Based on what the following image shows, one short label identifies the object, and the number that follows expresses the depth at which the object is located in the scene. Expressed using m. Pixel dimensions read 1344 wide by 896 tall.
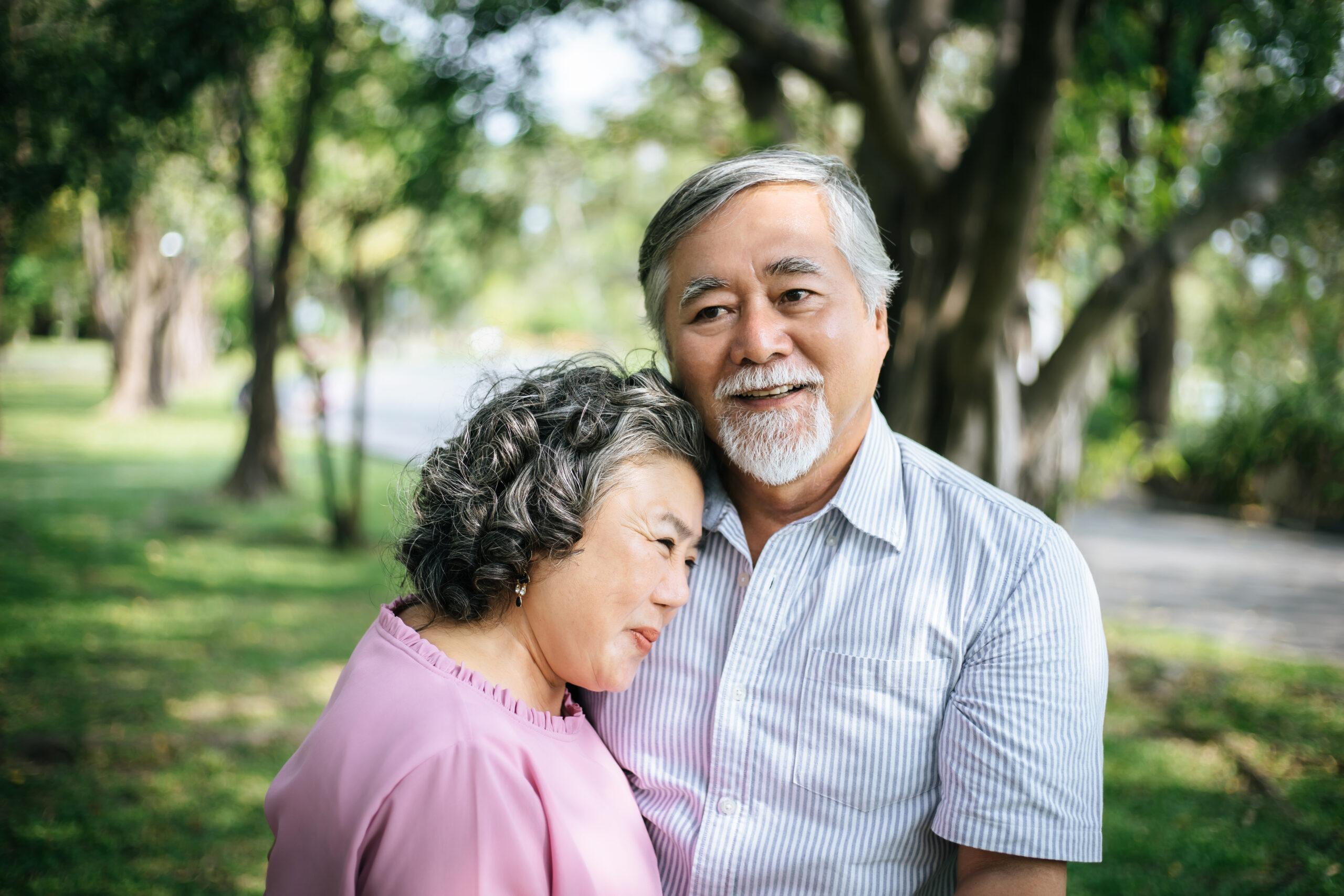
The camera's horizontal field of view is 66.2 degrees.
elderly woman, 1.65
